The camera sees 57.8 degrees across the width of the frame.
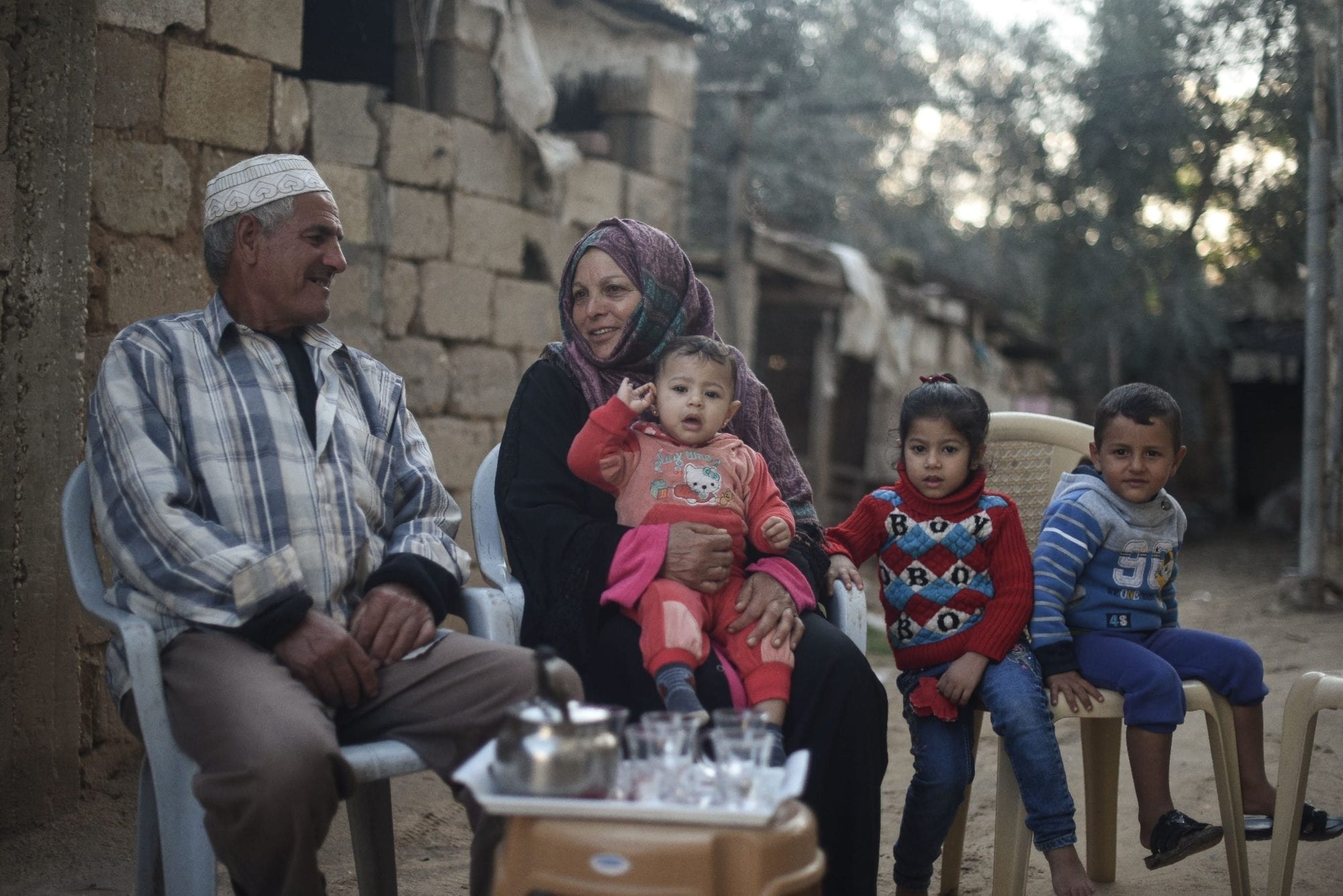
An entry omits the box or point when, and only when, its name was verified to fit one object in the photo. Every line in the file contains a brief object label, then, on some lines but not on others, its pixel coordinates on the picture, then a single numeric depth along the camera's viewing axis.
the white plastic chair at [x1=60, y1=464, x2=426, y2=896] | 2.20
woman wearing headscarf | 2.45
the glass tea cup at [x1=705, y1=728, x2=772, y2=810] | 1.75
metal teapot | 1.71
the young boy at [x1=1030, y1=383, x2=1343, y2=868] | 2.73
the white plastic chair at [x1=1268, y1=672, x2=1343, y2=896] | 2.67
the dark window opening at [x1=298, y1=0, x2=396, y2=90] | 5.58
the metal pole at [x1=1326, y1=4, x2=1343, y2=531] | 7.70
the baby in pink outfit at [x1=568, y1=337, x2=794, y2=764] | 2.45
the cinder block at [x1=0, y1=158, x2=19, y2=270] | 3.33
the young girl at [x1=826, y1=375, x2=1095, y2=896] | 2.68
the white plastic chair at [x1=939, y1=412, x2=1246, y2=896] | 2.78
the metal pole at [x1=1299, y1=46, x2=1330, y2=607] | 7.66
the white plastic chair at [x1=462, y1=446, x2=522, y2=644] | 2.59
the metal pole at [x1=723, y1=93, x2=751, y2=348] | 9.31
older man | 2.10
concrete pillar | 3.35
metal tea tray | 1.68
